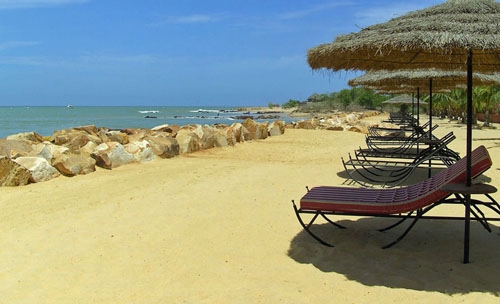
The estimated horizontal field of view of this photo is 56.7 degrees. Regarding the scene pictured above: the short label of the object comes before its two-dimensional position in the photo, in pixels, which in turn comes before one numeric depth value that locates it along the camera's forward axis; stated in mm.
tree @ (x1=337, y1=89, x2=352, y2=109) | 71325
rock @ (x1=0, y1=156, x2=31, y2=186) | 7227
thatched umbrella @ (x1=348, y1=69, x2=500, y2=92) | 9773
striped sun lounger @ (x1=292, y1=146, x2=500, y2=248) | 3857
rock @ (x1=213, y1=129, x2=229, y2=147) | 12555
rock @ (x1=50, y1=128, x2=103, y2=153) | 11000
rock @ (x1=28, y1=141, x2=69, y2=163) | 8503
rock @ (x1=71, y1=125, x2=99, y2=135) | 13951
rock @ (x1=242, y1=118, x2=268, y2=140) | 15070
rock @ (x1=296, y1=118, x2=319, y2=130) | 21141
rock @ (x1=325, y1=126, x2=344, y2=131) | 20109
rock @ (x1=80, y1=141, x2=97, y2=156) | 9436
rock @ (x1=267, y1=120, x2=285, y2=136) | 17062
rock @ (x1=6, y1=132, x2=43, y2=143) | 11666
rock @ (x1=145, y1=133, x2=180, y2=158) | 10242
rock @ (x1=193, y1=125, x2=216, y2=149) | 11977
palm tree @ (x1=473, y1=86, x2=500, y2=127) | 22047
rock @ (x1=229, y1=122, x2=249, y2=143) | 13859
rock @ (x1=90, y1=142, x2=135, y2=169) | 8789
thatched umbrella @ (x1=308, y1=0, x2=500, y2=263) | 3711
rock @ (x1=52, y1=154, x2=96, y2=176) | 8047
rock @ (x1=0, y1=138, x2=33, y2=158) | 8594
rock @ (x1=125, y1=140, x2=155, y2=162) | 9656
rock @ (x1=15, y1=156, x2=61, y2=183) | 7562
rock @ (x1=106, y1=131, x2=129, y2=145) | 12398
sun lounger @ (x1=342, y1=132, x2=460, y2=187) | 7188
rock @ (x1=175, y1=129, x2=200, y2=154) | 11180
